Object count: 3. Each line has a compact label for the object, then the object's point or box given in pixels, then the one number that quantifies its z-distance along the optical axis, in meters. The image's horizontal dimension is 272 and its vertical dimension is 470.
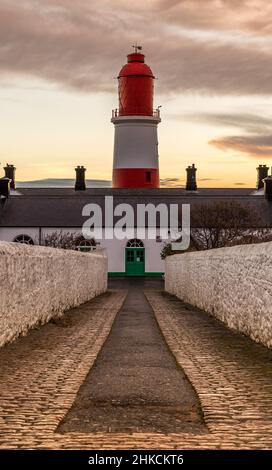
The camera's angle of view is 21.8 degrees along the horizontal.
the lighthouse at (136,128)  59.50
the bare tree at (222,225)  50.22
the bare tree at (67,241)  55.69
